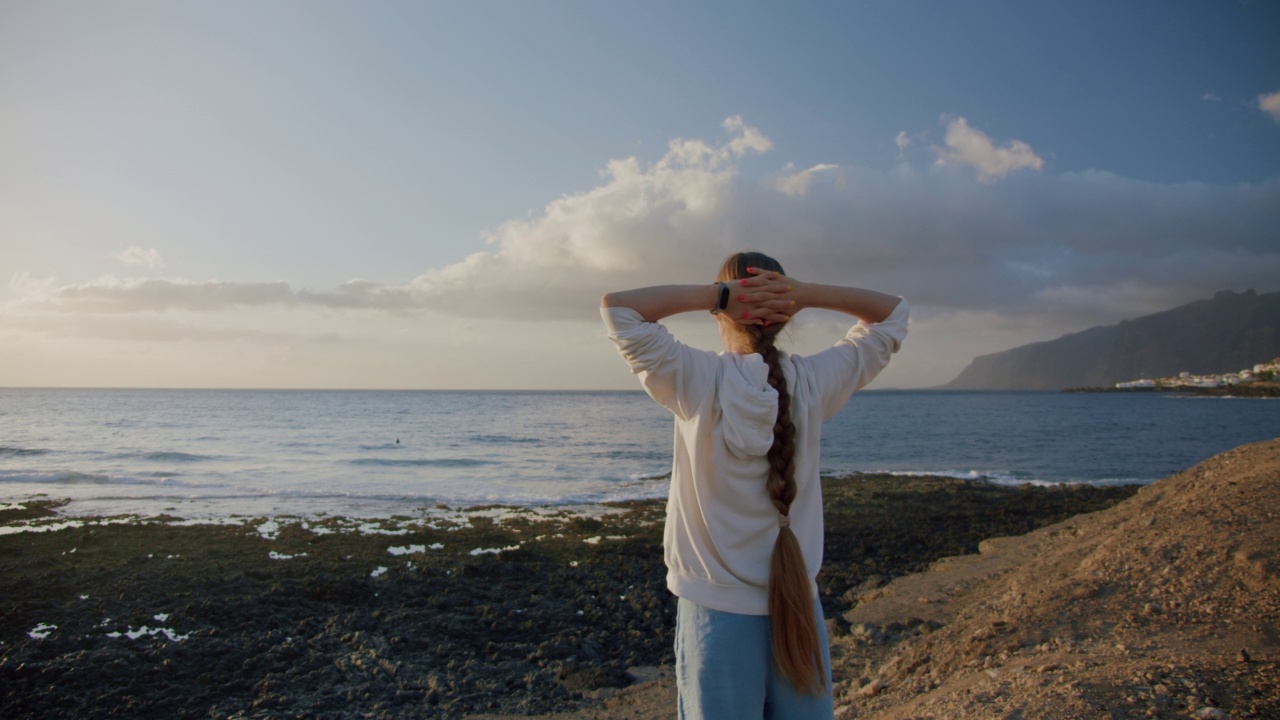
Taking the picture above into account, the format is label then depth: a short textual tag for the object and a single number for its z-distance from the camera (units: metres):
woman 1.83
